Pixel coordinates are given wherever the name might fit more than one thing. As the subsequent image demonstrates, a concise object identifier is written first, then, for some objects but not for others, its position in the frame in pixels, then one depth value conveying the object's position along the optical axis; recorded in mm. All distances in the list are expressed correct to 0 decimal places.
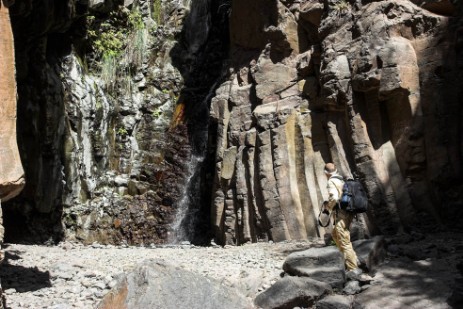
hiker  7711
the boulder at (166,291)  6680
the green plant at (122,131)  19000
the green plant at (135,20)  21359
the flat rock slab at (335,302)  6926
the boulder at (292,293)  7207
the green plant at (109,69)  19719
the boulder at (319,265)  7645
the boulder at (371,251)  8125
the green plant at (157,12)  22156
